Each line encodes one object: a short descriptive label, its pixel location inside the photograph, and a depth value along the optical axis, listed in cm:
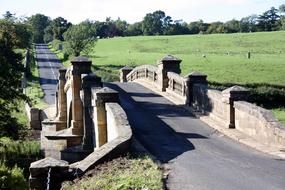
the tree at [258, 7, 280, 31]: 14162
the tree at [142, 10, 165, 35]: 16062
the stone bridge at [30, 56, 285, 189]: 1109
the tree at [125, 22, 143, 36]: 16688
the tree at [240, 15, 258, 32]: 14499
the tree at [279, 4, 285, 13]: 14892
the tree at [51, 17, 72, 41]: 14325
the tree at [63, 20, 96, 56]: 8088
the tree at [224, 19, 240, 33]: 14214
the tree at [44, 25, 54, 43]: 17098
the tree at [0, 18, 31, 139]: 3053
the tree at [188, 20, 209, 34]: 15050
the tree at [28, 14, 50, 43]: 18712
